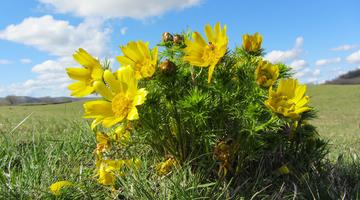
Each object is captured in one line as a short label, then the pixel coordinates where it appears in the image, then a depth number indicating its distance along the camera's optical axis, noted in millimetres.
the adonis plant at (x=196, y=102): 267
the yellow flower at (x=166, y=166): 308
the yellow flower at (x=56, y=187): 299
